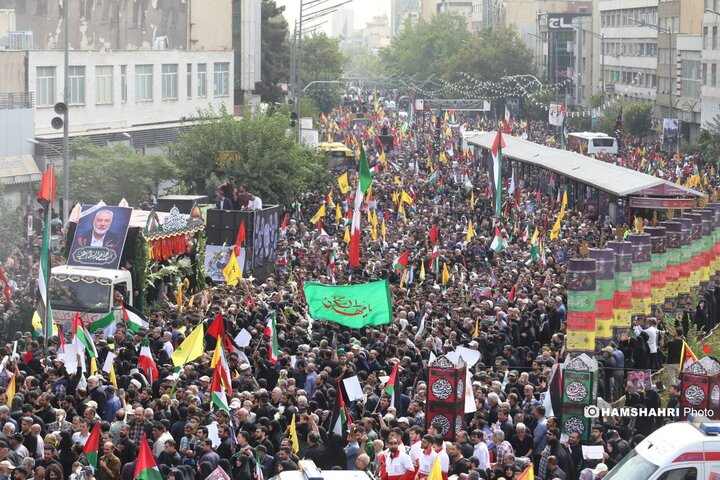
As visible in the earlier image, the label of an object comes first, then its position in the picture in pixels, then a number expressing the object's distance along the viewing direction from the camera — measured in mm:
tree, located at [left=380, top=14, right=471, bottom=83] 168625
